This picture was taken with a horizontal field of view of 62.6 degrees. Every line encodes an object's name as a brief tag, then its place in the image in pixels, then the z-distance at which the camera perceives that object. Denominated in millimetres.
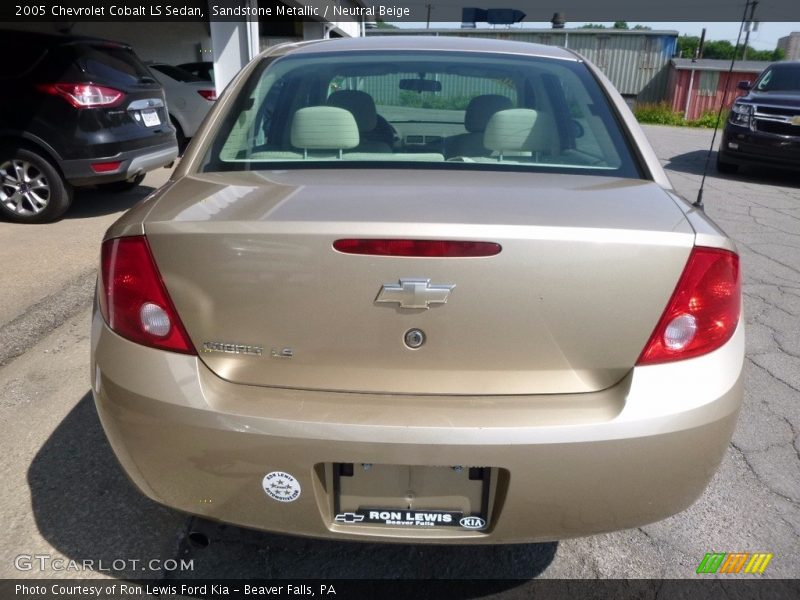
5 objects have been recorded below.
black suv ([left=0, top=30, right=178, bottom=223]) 5820
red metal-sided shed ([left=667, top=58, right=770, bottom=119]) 30109
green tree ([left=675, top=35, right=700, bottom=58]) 75888
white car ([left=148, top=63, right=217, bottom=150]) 10273
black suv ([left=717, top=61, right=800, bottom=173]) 9289
